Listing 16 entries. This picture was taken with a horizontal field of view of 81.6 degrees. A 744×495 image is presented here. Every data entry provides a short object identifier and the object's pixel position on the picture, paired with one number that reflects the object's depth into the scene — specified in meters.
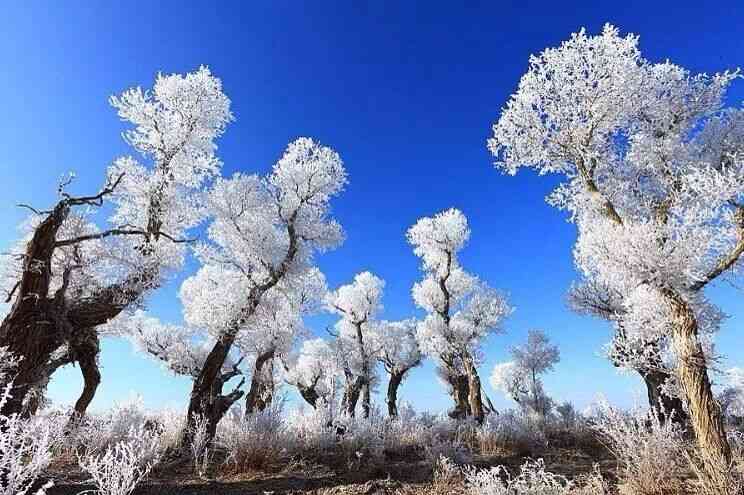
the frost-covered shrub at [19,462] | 3.47
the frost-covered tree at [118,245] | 8.09
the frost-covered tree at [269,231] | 14.68
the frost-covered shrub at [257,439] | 8.81
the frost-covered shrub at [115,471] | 4.33
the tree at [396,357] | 30.42
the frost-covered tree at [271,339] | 19.50
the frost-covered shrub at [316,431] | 10.84
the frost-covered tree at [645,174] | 6.62
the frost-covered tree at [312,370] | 29.48
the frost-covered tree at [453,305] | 22.47
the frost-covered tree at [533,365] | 30.86
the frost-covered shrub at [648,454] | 5.46
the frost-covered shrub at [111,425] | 9.33
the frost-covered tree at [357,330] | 28.53
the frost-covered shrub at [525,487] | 4.63
